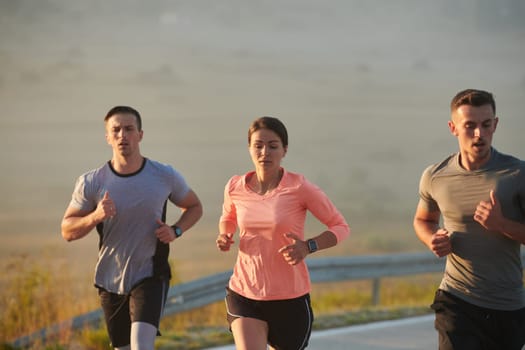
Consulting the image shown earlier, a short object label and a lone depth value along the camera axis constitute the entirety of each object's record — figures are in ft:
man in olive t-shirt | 32.27
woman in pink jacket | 35.06
